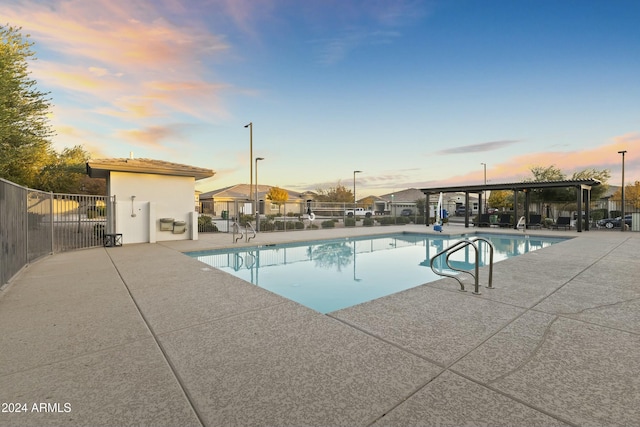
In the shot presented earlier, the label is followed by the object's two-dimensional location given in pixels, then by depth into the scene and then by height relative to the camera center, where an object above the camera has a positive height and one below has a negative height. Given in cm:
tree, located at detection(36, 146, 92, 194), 1792 +245
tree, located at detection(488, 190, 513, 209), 3602 +162
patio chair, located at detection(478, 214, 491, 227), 2105 -67
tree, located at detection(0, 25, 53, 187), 1137 +461
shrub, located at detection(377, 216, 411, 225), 2339 -64
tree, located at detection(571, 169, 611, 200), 2527 +337
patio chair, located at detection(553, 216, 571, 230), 1829 -67
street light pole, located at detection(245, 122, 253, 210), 1686 +416
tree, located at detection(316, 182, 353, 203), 4631 +290
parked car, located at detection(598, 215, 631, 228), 1995 -80
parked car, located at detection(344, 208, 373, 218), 3961 +19
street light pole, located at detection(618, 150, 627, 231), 1718 -76
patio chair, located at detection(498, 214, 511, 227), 2054 -60
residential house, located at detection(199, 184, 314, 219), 1629 +78
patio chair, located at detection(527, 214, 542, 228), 1934 -64
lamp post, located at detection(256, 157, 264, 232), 1620 -37
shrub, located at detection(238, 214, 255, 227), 1825 -32
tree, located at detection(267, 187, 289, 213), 4669 +303
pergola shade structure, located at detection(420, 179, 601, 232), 1644 +157
